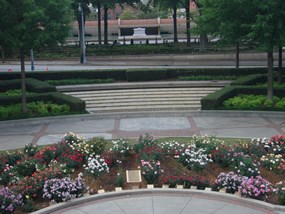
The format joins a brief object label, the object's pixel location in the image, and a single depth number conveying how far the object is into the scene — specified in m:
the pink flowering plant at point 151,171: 12.53
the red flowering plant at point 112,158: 13.90
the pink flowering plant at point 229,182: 11.75
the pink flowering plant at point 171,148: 14.45
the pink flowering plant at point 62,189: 11.38
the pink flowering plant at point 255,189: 11.25
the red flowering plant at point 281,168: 13.12
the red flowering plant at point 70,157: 13.76
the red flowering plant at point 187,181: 12.24
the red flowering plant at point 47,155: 14.30
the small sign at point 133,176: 12.63
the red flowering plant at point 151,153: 13.77
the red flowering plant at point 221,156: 13.66
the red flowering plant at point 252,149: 14.16
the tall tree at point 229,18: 22.48
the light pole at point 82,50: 43.69
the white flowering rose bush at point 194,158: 13.28
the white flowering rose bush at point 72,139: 15.47
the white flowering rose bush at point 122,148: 14.46
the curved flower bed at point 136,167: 11.46
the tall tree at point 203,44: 45.42
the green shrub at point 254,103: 23.59
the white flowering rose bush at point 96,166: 12.93
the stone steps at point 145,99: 25.47
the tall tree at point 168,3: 47.59
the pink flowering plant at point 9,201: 10.84
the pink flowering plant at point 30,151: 15.13
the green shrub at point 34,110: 23.25
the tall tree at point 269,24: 21.52
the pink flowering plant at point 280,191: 11.03
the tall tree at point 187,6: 46.17
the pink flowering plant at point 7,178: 12.80
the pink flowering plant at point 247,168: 12.27
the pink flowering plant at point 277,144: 14.52
